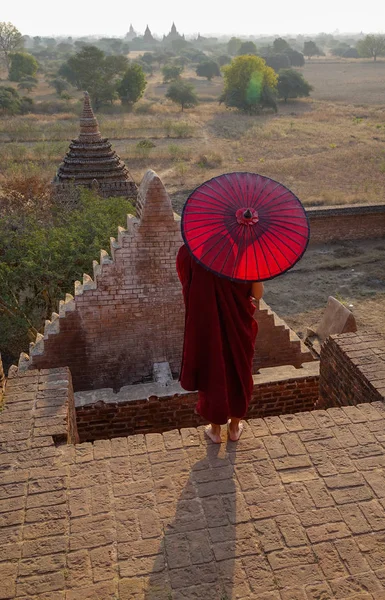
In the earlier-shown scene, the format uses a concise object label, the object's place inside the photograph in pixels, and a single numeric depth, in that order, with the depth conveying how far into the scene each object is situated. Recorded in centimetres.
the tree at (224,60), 8024
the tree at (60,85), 4775
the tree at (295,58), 7494
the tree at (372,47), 8244
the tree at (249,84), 3950
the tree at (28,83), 5018
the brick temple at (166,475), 250
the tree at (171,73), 5988
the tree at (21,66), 5494
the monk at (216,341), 296
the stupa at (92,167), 1192
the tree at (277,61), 6475
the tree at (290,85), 4400
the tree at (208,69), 6438
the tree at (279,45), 8547
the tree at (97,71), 4072
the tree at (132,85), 4034
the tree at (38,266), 716
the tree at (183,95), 4053
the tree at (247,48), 8884
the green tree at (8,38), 7081
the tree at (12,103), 3631
